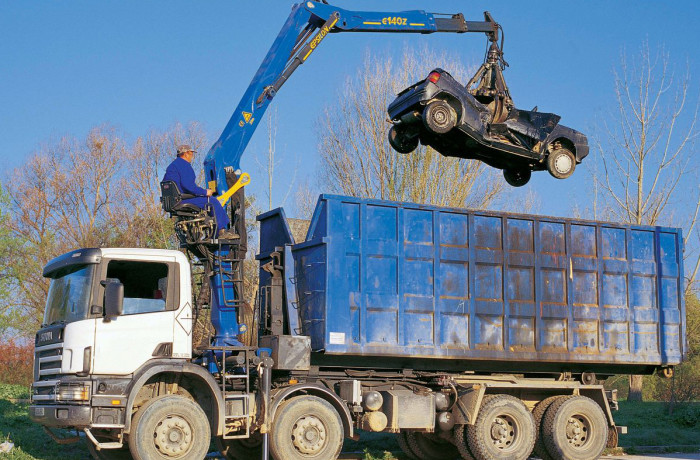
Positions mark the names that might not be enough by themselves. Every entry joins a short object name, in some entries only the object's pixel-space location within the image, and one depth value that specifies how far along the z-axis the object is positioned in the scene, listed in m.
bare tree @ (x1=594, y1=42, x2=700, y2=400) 26.53
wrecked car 12.59
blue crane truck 9.66
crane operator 10.84
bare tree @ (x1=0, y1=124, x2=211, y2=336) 33.41
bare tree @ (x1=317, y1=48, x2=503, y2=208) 26.34
